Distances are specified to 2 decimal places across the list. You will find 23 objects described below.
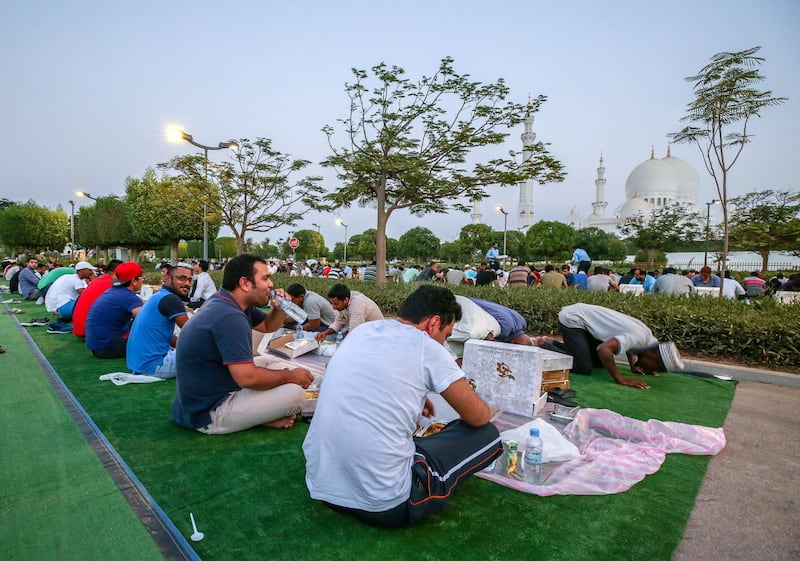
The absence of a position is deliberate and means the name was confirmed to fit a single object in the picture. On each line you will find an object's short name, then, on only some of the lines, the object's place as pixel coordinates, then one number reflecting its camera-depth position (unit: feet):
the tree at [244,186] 56.18
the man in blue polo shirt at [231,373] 10.56
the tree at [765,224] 83.15
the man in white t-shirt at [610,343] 17.84
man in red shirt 23.43
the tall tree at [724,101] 27.38
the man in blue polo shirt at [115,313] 19.86
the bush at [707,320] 20.67
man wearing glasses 16.05
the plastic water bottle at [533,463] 10.02
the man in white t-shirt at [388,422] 7.27
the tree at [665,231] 118.73
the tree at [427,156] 42.32
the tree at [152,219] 106.83
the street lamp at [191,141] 42.16
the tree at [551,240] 193.88
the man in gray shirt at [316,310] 24.16
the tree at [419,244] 235.40
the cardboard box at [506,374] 14.43
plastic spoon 7.70
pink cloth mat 9.93
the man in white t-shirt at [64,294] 29.94
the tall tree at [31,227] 147.33
